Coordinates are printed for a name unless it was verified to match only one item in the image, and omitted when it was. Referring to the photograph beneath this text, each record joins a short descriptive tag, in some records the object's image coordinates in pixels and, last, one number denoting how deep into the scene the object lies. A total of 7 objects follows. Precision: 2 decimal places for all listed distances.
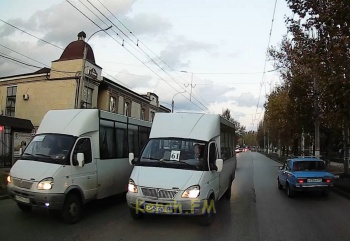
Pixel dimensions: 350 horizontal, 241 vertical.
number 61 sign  8.59
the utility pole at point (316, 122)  22.30
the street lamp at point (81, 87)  20.45
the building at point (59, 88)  30.62
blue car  12.64
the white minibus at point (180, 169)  7.66
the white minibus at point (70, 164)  7.93
